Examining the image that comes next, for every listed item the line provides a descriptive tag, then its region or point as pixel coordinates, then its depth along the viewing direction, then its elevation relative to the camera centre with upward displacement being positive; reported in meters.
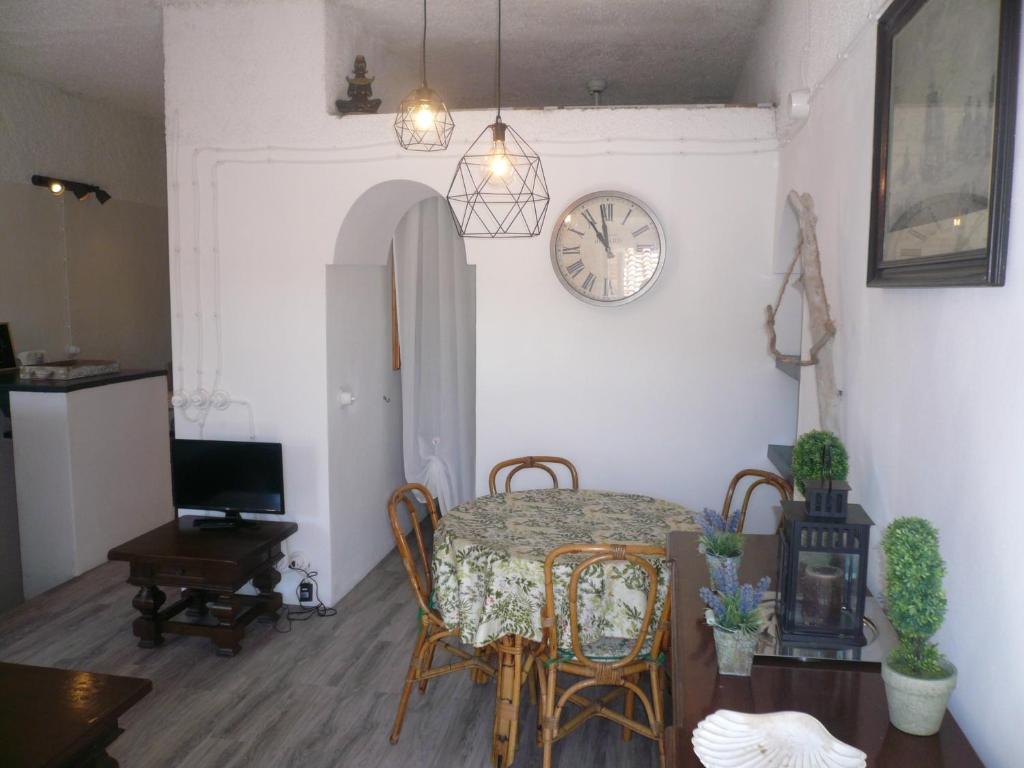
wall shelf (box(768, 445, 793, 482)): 2.99 -0.57
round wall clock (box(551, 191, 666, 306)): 3.46 +0.29
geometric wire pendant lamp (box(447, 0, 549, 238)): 3.51 +0.56
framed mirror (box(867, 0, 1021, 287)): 1.16 +0.30
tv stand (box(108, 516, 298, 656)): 3.38 -1.16
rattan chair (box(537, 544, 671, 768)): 2.36 -1.10
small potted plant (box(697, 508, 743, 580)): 1.74 -0.51
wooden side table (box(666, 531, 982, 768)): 1.17 -0.64
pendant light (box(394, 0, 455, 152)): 2.53 +0.72
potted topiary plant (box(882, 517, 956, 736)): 1.14 -0.45
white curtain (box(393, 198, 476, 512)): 4.61 -0.24
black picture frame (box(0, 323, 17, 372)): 4.50 -0.25
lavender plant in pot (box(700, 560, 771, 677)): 1.40 -0.55
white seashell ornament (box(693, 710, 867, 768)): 1.07 -0.59
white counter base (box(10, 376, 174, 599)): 4.15 -0.91
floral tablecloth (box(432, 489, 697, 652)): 2.47 -0.82
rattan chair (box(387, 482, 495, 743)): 2.74 -1.15
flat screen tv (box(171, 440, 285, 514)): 3.67 -0.78
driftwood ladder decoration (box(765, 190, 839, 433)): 2.17 +0.00
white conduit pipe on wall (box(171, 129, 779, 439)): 3.66 +0.21
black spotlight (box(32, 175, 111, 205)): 4.76 +0.75
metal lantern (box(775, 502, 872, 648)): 1.43 -0.48
